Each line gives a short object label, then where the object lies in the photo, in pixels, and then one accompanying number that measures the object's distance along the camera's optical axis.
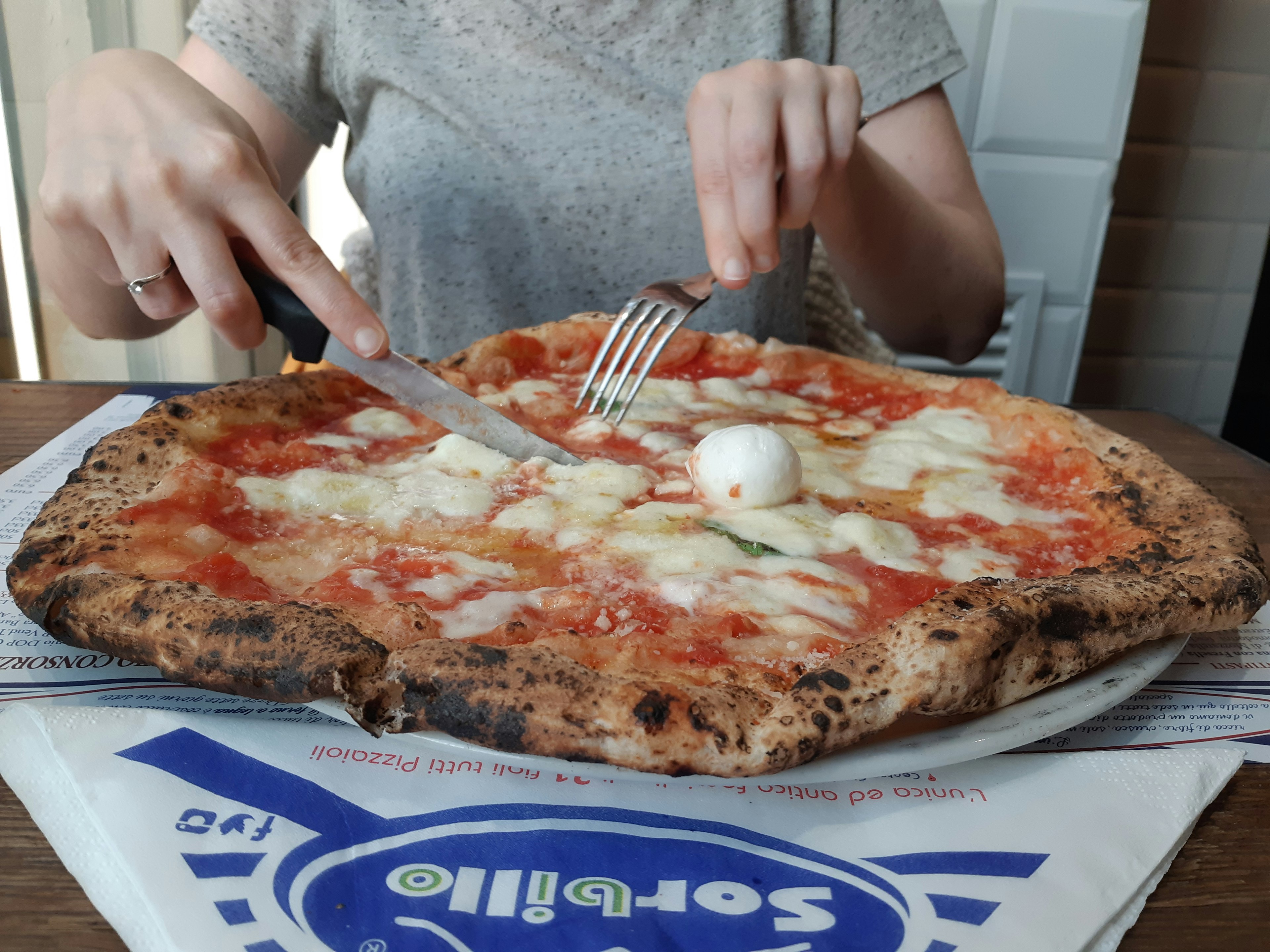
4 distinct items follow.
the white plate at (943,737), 0.25
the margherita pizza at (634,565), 0.25
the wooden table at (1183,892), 0.22
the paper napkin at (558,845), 0.22
